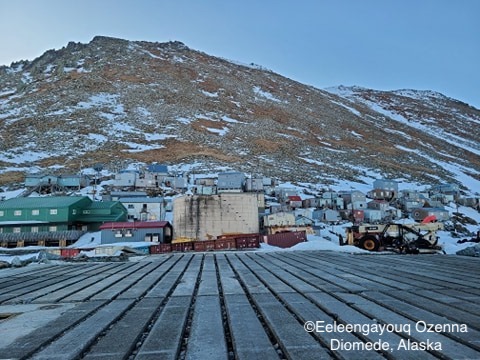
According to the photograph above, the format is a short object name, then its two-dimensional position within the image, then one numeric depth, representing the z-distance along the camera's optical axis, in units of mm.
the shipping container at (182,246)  25388
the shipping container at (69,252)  26047
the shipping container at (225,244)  24019
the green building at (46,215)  38281
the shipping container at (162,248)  25750
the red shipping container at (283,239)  27094
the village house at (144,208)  45781
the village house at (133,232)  34469
